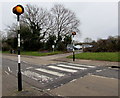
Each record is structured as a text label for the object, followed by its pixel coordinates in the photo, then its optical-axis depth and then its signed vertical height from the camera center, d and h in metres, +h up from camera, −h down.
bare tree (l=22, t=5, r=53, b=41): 33.81 +8.85
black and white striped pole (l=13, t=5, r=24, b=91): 4.14 +1.44
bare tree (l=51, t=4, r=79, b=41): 34.88 +8.87
